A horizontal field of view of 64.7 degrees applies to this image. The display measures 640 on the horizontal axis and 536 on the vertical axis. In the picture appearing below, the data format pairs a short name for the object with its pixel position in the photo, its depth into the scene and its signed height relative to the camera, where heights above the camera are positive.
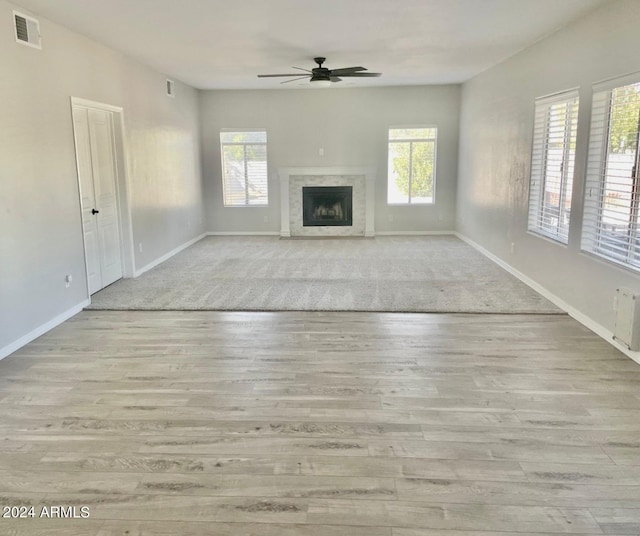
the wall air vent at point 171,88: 7.72 +1.28
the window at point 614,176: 3.85 -0.06
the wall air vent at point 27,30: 4.09 +1.18
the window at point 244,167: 9.60 +0.09
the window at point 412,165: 9.46 +0.10
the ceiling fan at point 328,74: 6.23 +1.19
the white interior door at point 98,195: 5.46 -0.25
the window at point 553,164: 4.96 +0.06
